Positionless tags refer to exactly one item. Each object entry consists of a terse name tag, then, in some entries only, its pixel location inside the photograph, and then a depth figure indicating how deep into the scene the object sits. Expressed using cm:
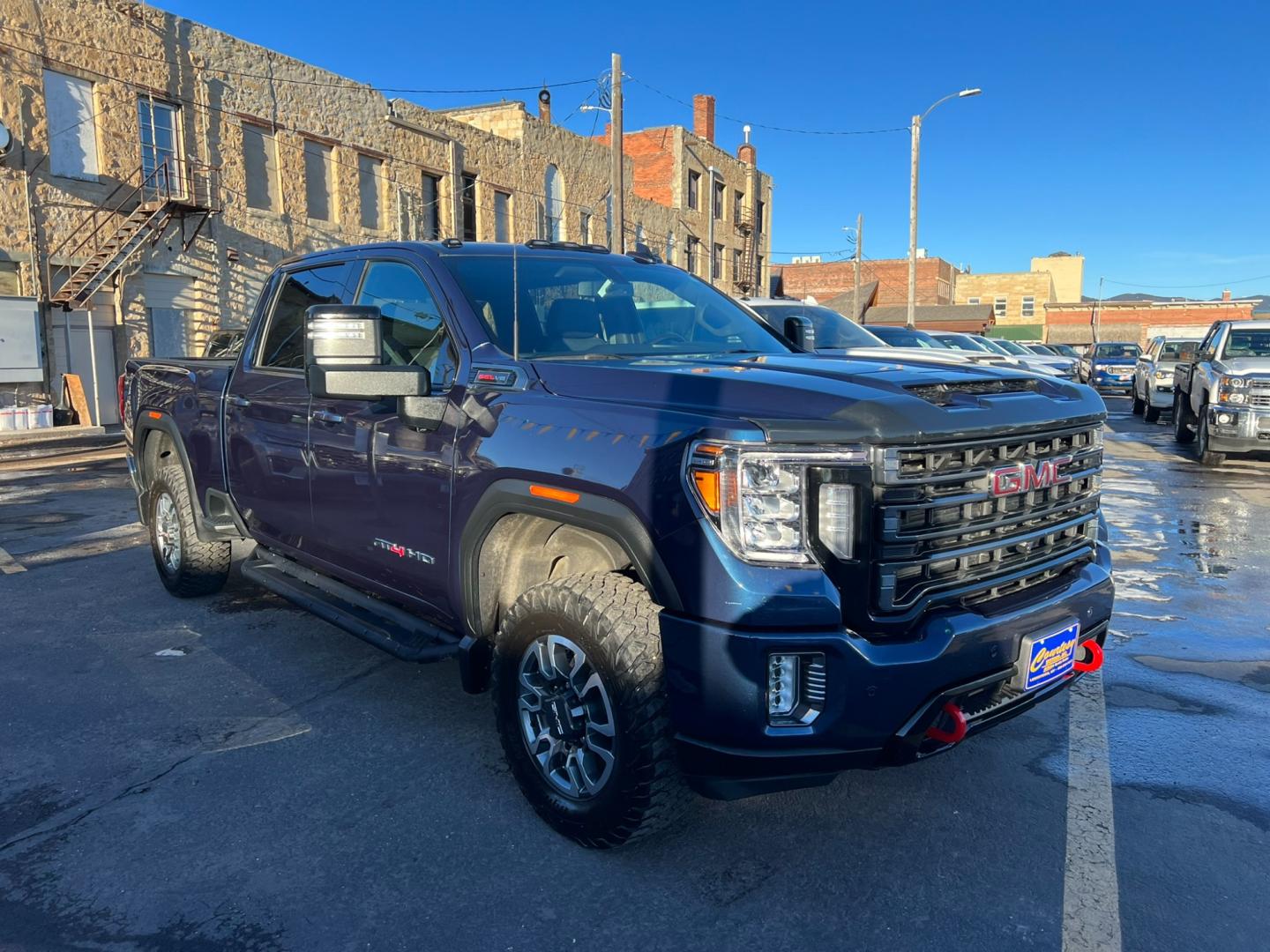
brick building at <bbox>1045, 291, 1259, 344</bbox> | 7050
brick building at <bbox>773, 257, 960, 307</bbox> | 7025
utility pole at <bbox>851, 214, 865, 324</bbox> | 4725
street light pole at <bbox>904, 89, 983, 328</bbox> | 2957
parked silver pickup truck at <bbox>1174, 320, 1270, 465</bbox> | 1149
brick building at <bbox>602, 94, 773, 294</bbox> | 4047
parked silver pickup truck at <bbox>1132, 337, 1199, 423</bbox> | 1939
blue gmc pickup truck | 263
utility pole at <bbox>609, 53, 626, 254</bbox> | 1964
